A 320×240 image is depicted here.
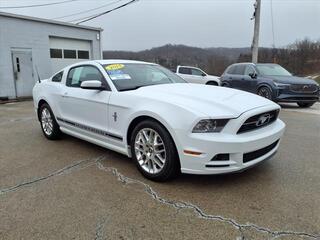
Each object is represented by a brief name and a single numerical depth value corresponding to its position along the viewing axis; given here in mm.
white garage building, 13758
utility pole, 16078
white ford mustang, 3234
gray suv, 10234
